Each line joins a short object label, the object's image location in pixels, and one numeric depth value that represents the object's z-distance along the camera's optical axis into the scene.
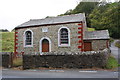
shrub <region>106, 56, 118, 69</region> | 10.55
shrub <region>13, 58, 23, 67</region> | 12.76
